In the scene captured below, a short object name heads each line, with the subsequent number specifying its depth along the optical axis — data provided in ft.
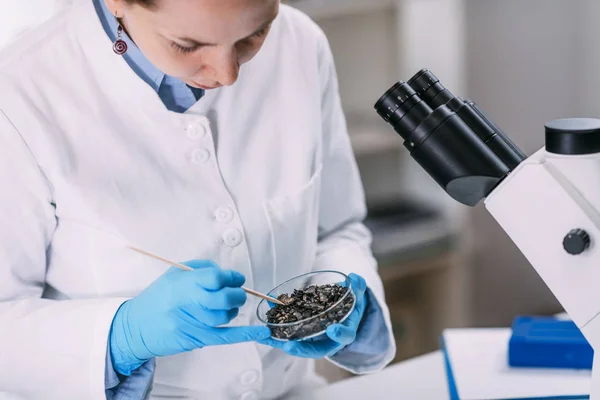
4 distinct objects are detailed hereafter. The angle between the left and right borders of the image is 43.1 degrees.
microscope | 3.12
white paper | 4.53
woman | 3.86
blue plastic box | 4.74
